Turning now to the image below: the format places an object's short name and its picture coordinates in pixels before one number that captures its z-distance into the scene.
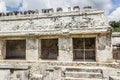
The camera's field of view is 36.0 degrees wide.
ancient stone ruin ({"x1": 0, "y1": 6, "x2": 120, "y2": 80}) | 9.28
